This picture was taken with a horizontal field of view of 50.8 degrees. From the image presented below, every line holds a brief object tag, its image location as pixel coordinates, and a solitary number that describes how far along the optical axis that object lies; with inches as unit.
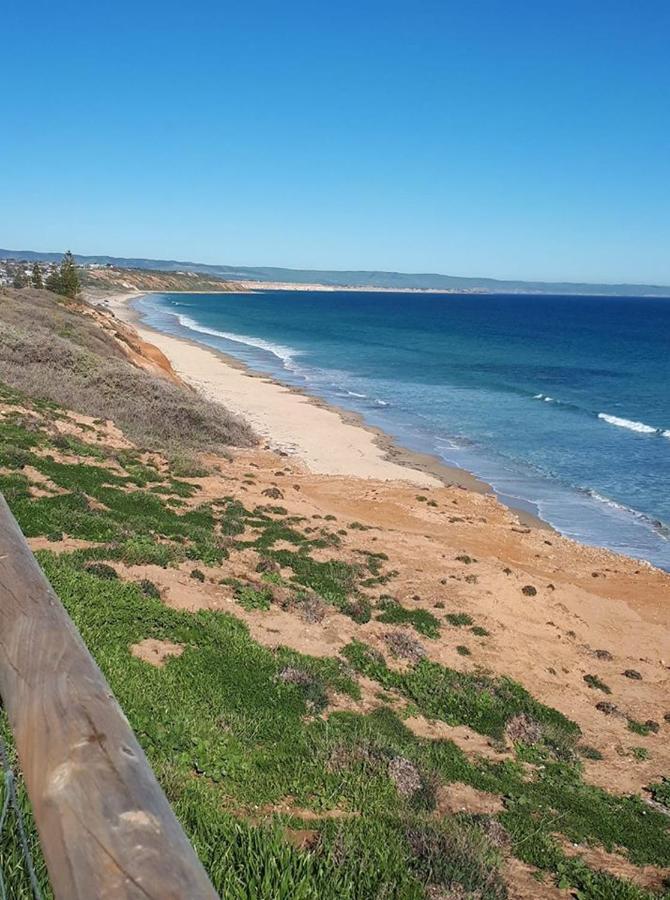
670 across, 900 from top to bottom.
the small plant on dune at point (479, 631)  528.7
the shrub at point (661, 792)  356.3
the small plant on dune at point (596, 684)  500.1
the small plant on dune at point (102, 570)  424.5
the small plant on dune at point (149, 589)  418.3
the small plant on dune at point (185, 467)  773.7
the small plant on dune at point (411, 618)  511.2
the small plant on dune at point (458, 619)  536.4
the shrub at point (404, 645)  461.1
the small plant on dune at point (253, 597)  470.6
